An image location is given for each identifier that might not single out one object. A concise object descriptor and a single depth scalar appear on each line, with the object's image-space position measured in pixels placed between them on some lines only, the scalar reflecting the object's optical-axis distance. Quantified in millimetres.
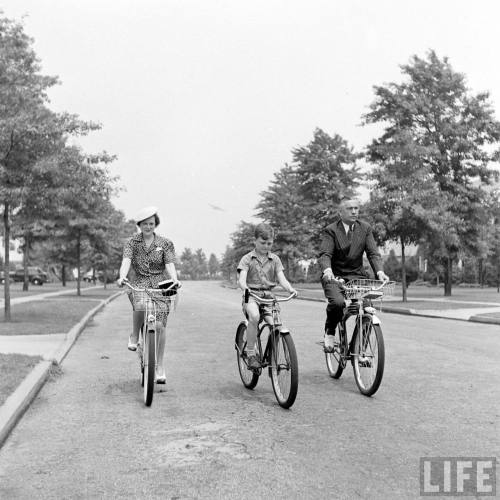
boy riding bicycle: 5938
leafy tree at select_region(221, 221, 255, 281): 54812
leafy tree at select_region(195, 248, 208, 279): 139750
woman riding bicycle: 6160
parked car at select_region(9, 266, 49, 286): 55034
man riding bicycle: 6403
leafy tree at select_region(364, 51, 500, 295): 25625
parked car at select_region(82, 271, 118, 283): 60538
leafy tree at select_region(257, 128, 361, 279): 41125
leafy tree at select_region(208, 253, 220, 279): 153375
